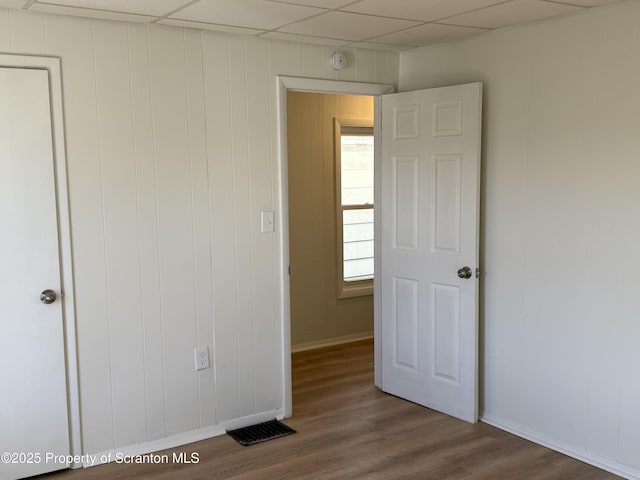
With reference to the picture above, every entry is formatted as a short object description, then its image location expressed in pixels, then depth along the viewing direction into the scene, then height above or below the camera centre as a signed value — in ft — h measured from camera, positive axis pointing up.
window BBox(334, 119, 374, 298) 18.53 -0.66
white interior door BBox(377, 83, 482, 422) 12.50 -1.30
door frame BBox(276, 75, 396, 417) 12.66 -0.22
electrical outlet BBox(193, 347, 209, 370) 12.06 -3.20
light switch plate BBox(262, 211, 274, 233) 12.60 -0.72
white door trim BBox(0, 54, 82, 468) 10.21 -0.70
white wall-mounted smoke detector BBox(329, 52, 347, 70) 13.06 +2.50
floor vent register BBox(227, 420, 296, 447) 12.07 -4.73
